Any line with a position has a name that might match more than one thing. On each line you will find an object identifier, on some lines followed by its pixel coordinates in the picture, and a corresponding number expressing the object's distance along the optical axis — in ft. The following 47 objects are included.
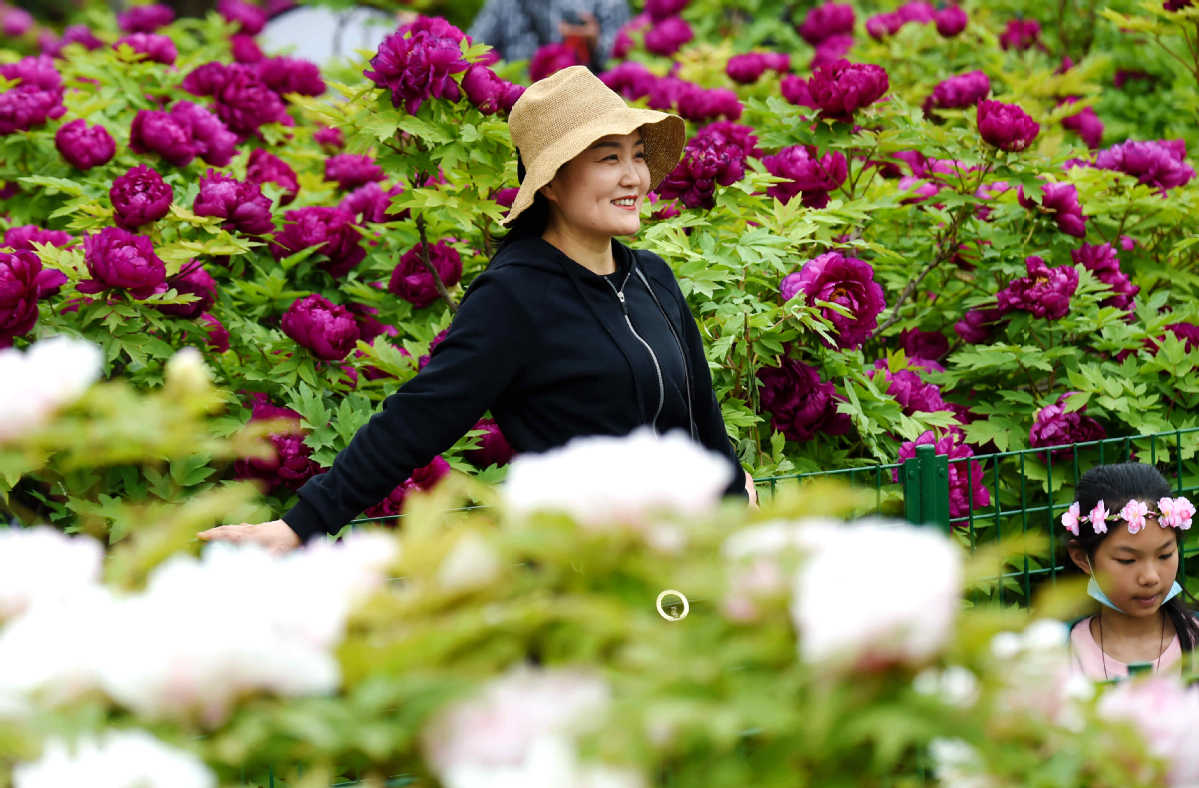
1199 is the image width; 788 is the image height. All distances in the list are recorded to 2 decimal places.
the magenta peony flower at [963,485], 20.02
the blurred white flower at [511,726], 6.36
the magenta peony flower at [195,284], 21.04
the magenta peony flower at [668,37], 40.57
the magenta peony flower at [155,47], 30.47
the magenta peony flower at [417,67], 20.93
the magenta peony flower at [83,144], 24.51
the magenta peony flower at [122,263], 19.22
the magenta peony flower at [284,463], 19.77
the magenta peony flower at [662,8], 43.32
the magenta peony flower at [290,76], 30.45
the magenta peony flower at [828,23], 39.55
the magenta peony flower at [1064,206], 24.27
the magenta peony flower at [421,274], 22.80
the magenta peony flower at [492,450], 20.66
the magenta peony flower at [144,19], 39.11
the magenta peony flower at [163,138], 24.18
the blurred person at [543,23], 43.62
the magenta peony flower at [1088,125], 32.93
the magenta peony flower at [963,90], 26.99
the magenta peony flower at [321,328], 20.45
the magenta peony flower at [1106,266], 24.80
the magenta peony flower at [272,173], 26.73
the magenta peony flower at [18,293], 18.33
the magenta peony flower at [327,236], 23.72
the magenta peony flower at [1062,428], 22.50
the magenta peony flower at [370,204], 24.63
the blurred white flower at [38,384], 7.73
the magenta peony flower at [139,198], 20.76
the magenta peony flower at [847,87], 23.84
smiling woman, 15.69
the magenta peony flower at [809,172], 24.11
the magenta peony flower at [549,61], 34.30
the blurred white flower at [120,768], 6.16
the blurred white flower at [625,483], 6.88
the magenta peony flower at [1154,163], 25.49
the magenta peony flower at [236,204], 21.52
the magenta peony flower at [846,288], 20.65
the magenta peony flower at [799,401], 21.42
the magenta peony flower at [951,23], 32.89
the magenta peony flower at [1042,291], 23.22
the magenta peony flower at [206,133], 24.91
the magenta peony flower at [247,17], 42.42
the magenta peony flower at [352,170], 27.76
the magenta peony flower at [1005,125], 23.35
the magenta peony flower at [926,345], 25.75
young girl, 19.45
